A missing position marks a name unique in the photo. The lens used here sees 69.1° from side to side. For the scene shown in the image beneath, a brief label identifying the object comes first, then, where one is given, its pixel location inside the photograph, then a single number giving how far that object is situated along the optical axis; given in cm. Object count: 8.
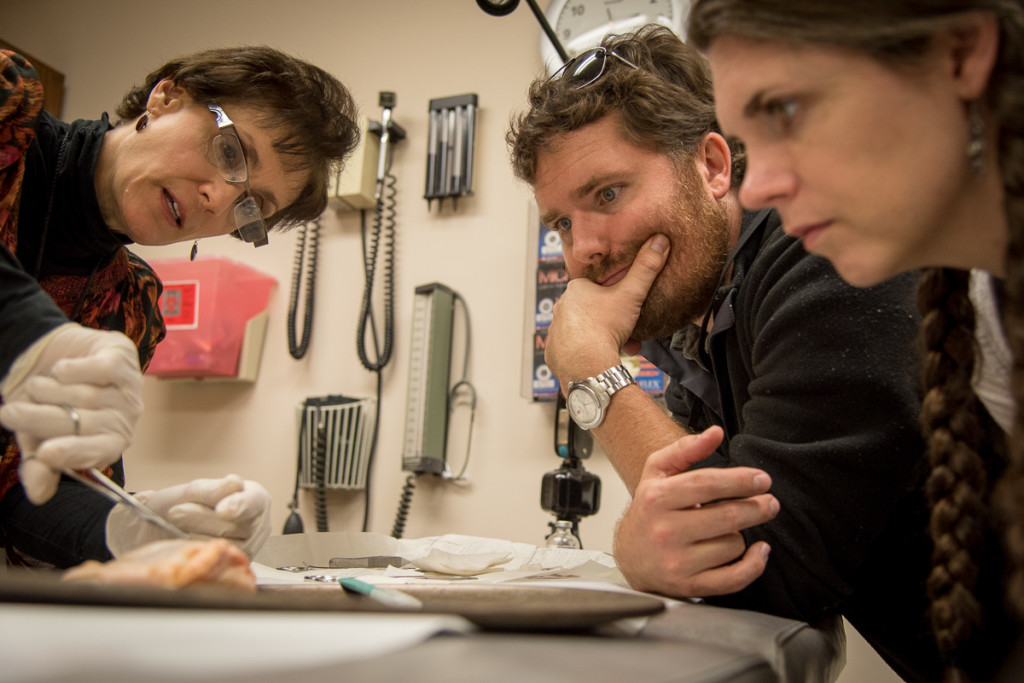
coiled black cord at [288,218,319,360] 253
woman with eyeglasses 93
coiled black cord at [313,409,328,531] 231
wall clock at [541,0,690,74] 224
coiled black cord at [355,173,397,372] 241
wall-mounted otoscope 254
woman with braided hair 56
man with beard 85
